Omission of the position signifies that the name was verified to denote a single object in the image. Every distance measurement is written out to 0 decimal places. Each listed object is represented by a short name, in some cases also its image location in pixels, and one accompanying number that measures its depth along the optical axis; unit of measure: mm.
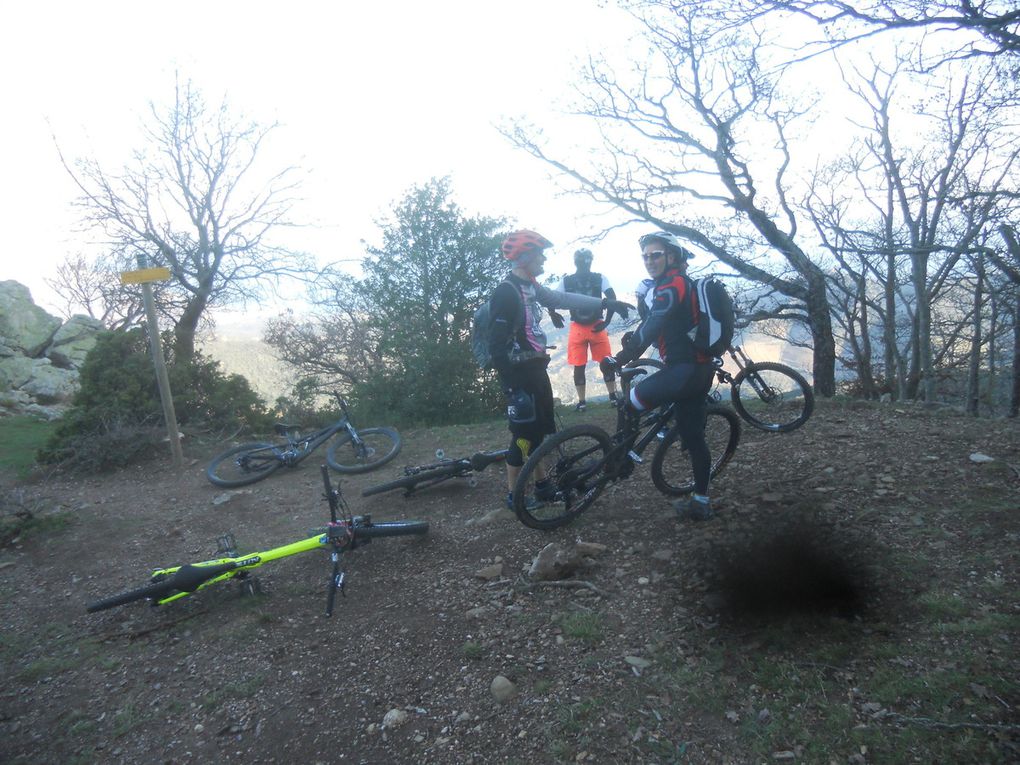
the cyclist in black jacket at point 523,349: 4258
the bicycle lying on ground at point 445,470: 5664
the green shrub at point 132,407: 8055
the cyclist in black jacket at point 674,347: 3953
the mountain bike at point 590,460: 4352
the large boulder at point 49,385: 15789
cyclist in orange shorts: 7195
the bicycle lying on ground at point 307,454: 7133
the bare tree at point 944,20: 4730
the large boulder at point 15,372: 15727
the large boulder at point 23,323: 17234
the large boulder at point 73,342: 17734
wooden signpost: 7367
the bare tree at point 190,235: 13562
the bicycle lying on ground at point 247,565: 4066
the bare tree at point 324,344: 18906
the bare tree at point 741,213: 10359
